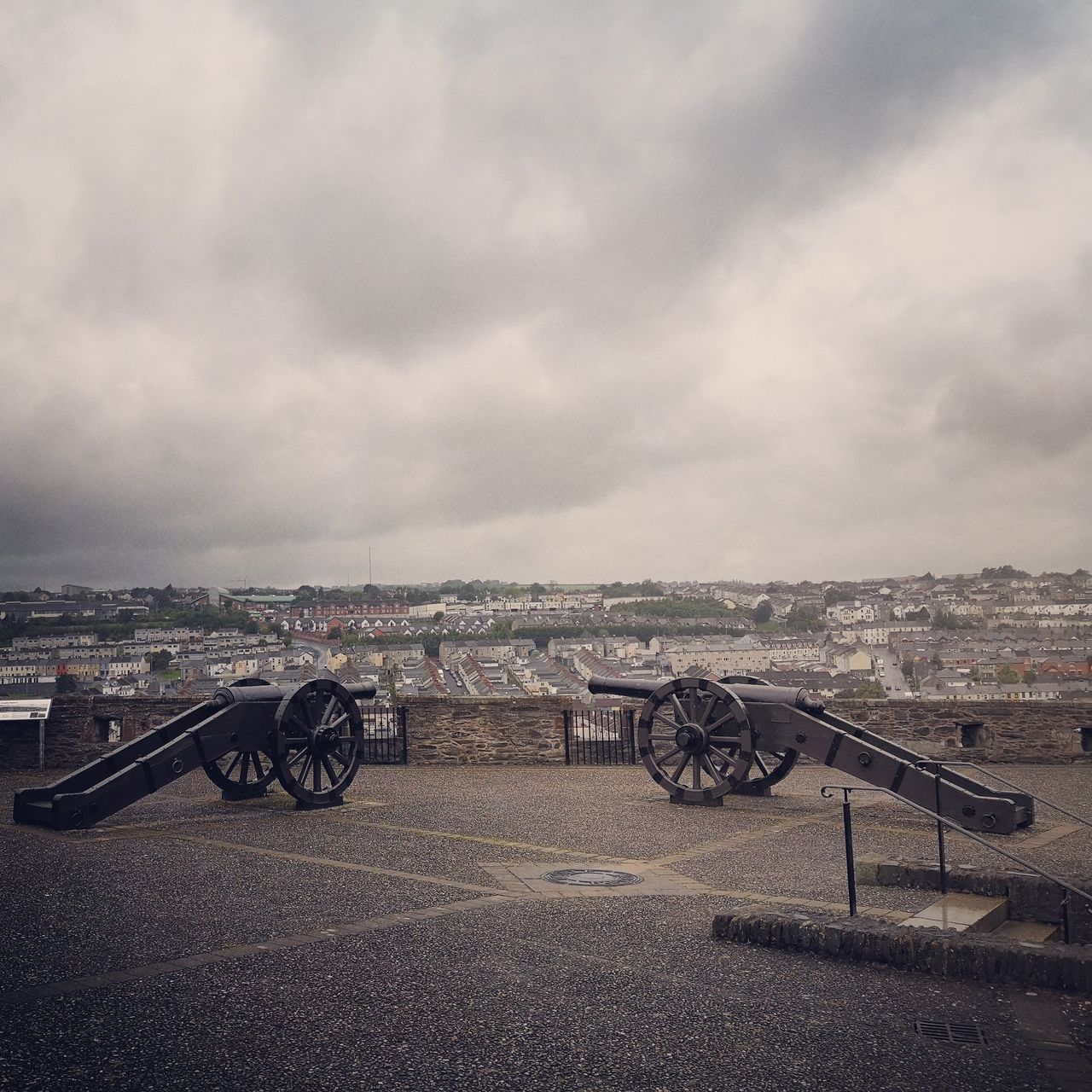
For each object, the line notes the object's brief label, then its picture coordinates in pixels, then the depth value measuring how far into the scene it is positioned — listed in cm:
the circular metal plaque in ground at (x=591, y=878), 692
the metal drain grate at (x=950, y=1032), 405
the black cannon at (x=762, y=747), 901
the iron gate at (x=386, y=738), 1489
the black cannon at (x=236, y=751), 931
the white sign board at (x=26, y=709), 1438
